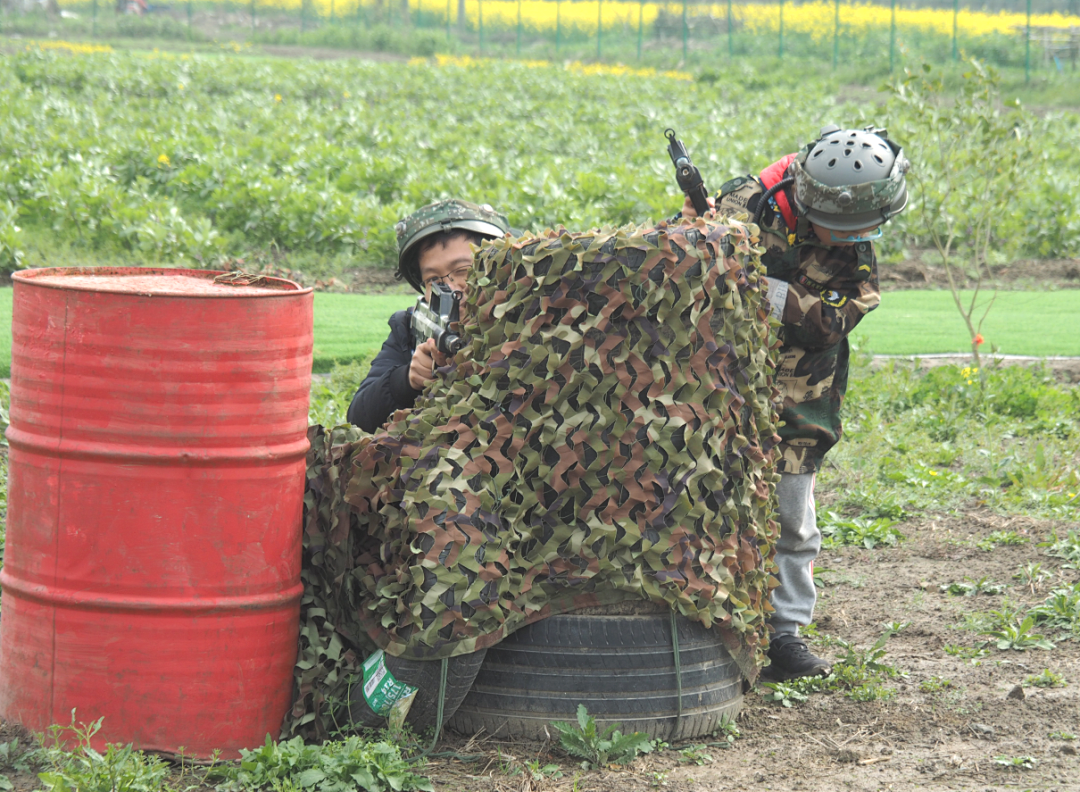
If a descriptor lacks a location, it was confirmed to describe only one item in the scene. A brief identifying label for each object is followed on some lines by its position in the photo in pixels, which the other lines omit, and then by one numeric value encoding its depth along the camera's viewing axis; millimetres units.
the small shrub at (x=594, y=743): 6262
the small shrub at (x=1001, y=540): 10844
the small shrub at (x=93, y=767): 5430
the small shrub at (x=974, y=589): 9672
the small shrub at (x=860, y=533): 11266
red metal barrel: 5797
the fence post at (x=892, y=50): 74562
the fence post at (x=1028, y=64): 71319
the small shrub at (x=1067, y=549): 10156
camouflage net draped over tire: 6141
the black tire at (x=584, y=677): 6336
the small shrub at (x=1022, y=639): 8383
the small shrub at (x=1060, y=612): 8680
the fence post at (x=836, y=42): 81437
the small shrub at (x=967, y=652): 8289
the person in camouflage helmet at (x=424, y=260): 7473
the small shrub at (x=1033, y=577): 9625
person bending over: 7660
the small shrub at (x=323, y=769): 5773
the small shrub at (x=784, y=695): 7574
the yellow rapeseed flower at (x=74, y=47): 79687
